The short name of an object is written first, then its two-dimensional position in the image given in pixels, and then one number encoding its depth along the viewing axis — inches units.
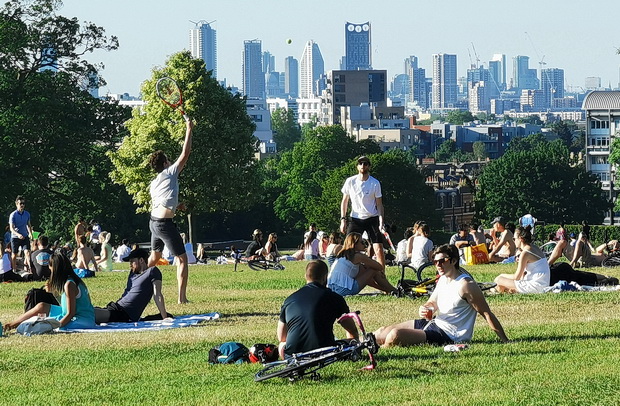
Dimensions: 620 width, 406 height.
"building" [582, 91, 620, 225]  7317.9
